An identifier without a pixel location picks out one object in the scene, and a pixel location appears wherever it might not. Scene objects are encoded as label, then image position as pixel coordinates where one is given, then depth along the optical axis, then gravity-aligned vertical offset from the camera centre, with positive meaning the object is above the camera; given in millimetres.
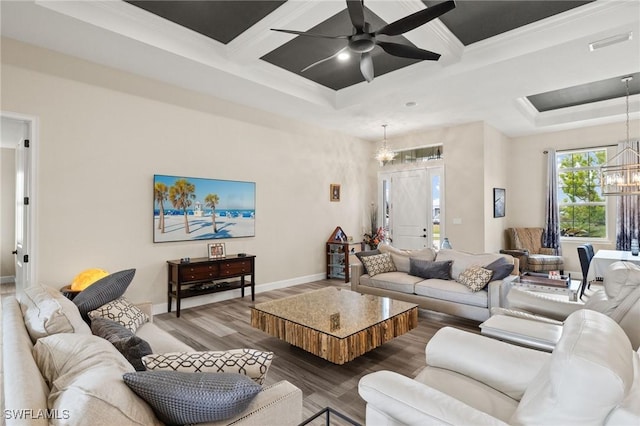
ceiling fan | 2461 +1535
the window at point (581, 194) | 6672 +430
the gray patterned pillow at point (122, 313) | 2369 -748
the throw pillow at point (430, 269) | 4367 -743
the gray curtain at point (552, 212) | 6938 +56
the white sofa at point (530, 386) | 1014 -712
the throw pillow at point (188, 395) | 1076 -605
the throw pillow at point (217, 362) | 1394 -649
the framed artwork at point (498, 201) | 6684 +274
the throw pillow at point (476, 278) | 3807 -750
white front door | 7094 +116
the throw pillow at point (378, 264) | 4762 -730
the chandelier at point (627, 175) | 4777 +620
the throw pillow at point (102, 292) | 2391 -602
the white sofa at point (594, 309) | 2029 -724
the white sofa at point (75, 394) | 932 -569
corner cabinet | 6738 -816
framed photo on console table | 4867 -556
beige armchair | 6238 -752
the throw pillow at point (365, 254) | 4875 -603
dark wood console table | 4352 -864
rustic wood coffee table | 2643 -966
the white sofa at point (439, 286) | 3762 -919
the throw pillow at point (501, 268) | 3826 -636
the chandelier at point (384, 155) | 6285 +1137
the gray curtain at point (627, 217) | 6086 -41
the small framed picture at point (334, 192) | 6930 +474
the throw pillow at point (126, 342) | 1537 -674
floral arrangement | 7156 -543
